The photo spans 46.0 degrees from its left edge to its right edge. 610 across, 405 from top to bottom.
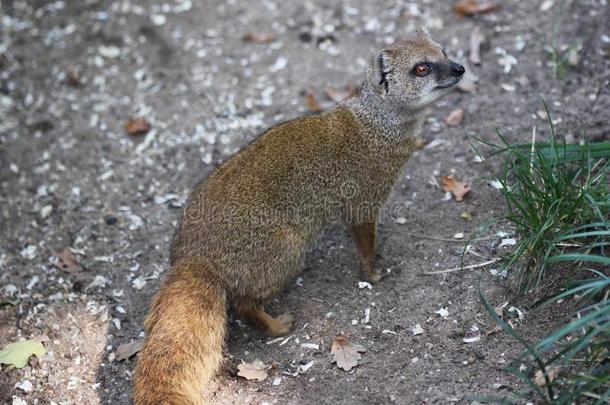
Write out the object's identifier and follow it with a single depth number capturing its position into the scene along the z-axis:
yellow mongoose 3.66
